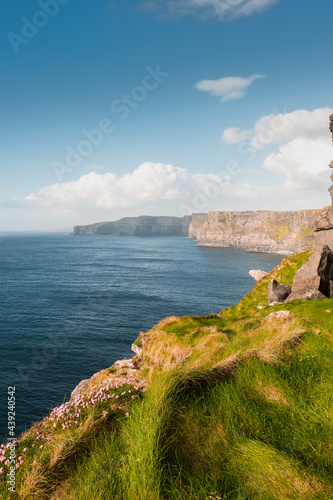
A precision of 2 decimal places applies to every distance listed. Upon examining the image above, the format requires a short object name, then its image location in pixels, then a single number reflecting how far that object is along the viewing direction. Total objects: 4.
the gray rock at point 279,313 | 14.91
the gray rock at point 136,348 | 17.47
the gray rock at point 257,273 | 36.06
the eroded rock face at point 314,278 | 20.45
